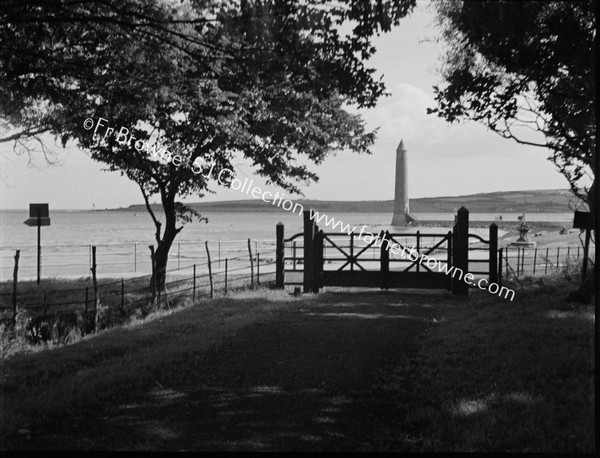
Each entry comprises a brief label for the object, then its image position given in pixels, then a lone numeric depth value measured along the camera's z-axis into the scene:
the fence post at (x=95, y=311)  9.72
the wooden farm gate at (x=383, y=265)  12.52
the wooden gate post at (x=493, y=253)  12.49
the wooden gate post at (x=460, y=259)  12.13
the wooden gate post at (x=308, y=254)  13.57
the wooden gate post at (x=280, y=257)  14.06
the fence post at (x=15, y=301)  8.64
